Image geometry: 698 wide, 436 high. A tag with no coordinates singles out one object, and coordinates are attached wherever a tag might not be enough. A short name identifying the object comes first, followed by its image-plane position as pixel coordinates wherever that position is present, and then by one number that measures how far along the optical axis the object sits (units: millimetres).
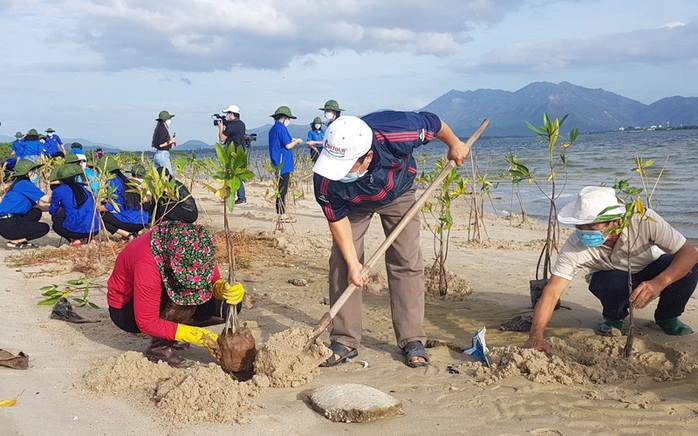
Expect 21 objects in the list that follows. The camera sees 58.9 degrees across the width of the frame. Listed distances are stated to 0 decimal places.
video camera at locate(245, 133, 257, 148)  10978
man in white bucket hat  3664
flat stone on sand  2932
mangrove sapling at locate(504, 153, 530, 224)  4664
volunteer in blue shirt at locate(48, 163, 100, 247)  7215
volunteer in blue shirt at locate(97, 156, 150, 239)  7551
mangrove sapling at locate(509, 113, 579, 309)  4602
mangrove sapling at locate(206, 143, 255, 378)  3191
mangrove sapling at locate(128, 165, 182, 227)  4855
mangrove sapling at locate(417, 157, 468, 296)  5305
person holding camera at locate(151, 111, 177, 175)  9906
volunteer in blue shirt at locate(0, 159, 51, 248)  7520
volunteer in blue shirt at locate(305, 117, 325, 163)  10612
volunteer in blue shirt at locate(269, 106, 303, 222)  9305
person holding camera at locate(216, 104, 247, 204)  9977
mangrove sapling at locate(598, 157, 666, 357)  3441
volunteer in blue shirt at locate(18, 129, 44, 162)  13117
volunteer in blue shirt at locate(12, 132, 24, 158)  13164
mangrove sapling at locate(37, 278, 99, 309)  3792
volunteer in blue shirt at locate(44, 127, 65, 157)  15323
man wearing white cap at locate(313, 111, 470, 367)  3150
